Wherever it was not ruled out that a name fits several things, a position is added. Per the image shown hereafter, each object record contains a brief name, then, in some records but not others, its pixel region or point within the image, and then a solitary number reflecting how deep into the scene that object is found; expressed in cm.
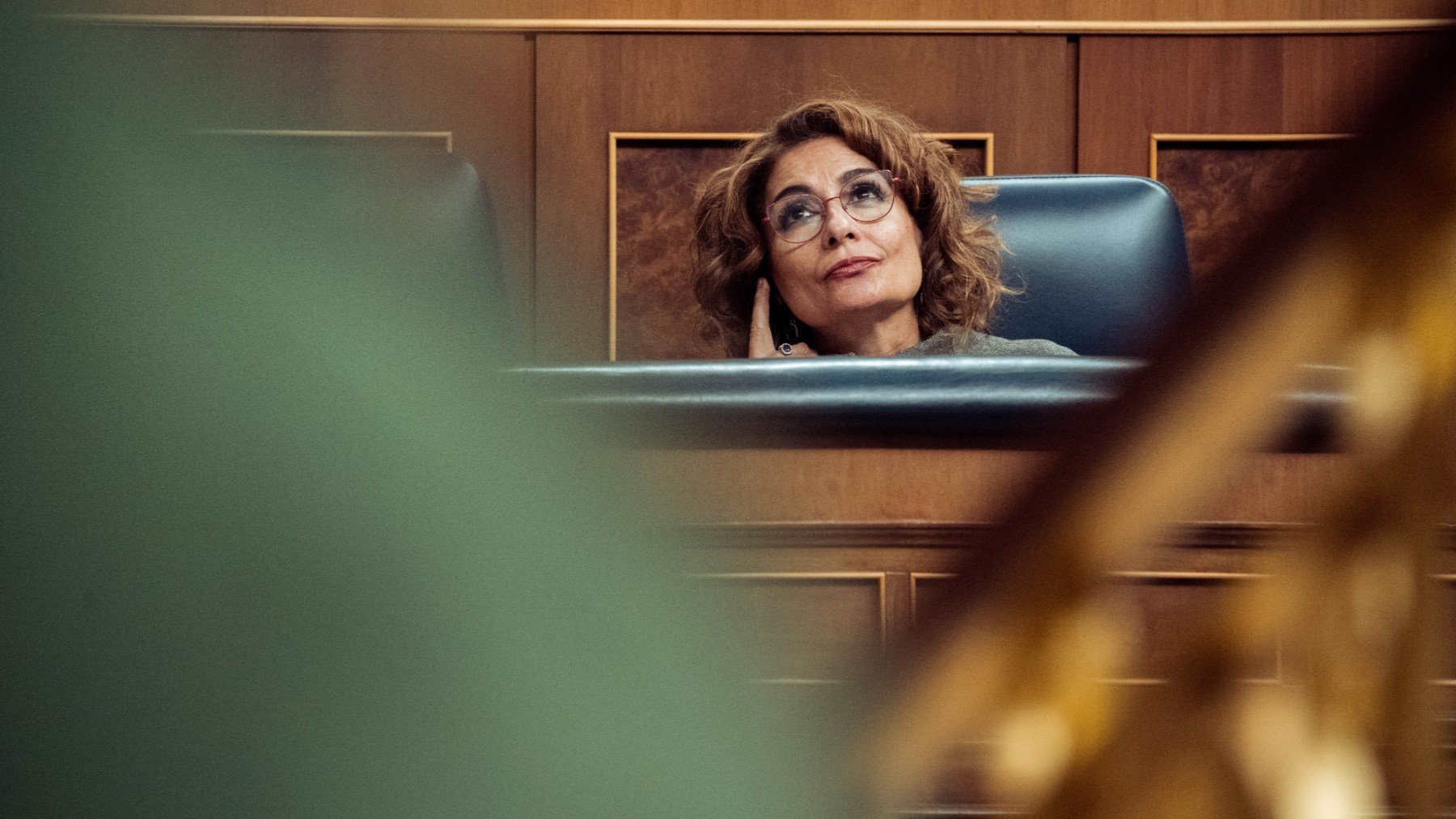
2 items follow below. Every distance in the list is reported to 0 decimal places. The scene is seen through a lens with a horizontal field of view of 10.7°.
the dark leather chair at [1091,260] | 781
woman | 773
